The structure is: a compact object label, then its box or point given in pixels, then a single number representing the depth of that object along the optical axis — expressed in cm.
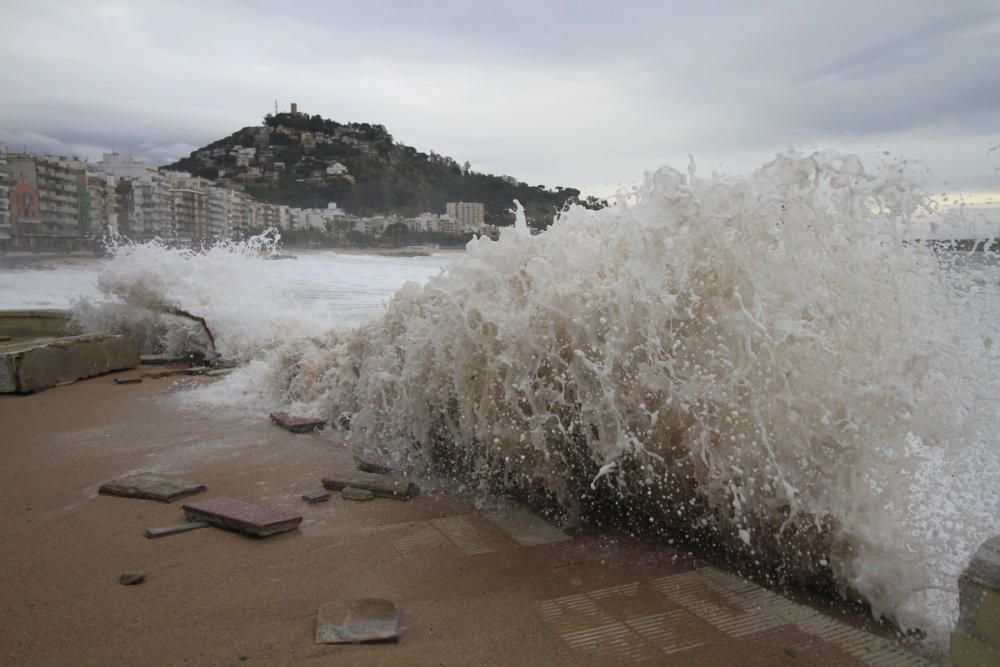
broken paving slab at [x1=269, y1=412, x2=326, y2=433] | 542
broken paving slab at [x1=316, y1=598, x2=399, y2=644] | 235
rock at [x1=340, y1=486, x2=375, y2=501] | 388
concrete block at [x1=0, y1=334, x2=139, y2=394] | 653
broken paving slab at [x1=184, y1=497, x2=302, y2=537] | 329
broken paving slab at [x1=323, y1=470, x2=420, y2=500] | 389
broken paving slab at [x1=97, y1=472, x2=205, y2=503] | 377
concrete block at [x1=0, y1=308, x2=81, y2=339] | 1023
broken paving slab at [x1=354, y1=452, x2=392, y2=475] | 434
